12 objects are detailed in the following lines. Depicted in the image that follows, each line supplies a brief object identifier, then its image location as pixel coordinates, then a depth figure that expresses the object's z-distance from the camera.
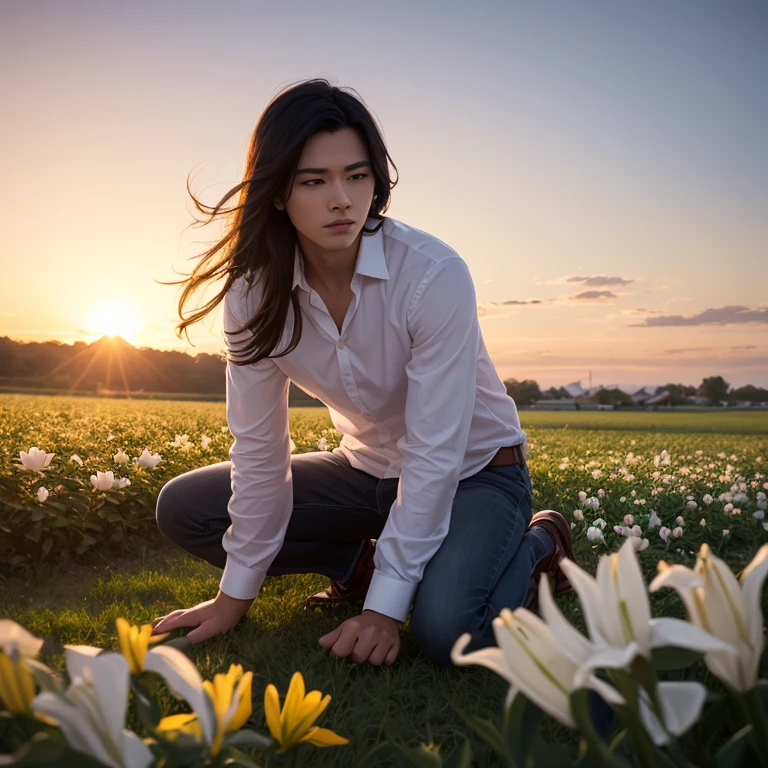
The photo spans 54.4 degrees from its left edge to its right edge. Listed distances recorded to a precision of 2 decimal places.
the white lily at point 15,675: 0.85
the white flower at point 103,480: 4.16
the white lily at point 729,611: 0.86
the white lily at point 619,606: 0.84
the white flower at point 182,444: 5.89
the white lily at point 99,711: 0.82
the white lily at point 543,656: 0.81
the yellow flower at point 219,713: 0.92
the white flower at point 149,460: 4.76
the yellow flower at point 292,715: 1.18
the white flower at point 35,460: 4.04
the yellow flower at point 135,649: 0.97
